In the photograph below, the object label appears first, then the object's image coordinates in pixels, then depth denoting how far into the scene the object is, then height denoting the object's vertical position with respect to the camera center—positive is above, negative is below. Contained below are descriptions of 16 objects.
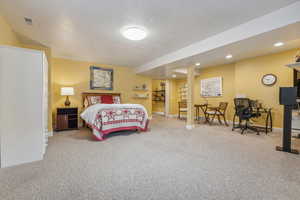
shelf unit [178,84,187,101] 6.92 +0.31
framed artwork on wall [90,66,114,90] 4.99 +0.75
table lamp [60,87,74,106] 4.05 +0.20
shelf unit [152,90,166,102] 8.12 +0.19
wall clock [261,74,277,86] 3.98 +0.59
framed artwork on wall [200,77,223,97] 5.45 +0.48
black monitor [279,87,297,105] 2.42 +0.07
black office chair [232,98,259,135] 3.71 -0.32
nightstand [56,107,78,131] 3.89 -0.63
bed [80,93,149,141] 3.04 -0.51
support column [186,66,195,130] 4.20 +0.01
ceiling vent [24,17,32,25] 2.28 +1.34
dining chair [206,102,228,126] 4.86 -0.39
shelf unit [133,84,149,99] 6.01 +0.28
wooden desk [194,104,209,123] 5.28 -0.50
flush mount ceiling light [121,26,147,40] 2.49 +1.25
